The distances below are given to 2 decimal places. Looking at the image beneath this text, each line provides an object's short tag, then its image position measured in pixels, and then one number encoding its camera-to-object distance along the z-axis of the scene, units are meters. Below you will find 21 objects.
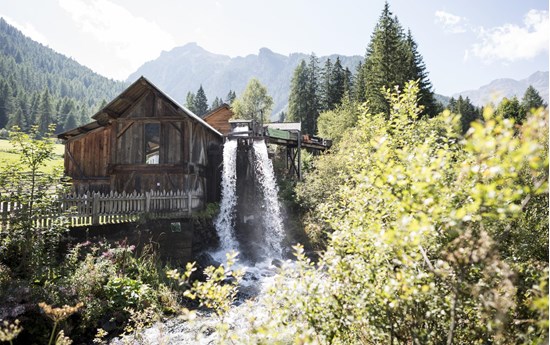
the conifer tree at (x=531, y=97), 75.03
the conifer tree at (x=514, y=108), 55.76
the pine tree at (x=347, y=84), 51.54
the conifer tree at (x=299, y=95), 57.84
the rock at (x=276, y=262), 16.91
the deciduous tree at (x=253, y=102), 53.22
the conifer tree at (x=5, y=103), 95.81
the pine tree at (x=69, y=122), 108.46
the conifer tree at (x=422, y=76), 37.41
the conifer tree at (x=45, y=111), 96.38
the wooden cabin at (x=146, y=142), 19.55
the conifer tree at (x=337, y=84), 55.49
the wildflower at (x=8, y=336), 3.75
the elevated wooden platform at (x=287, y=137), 24.03
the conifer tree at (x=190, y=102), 81.12
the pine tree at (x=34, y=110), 99.64
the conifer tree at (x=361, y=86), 45.00
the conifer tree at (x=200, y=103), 82.25
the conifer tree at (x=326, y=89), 56.56
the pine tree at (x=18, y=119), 89.25
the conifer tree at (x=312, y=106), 57.25
